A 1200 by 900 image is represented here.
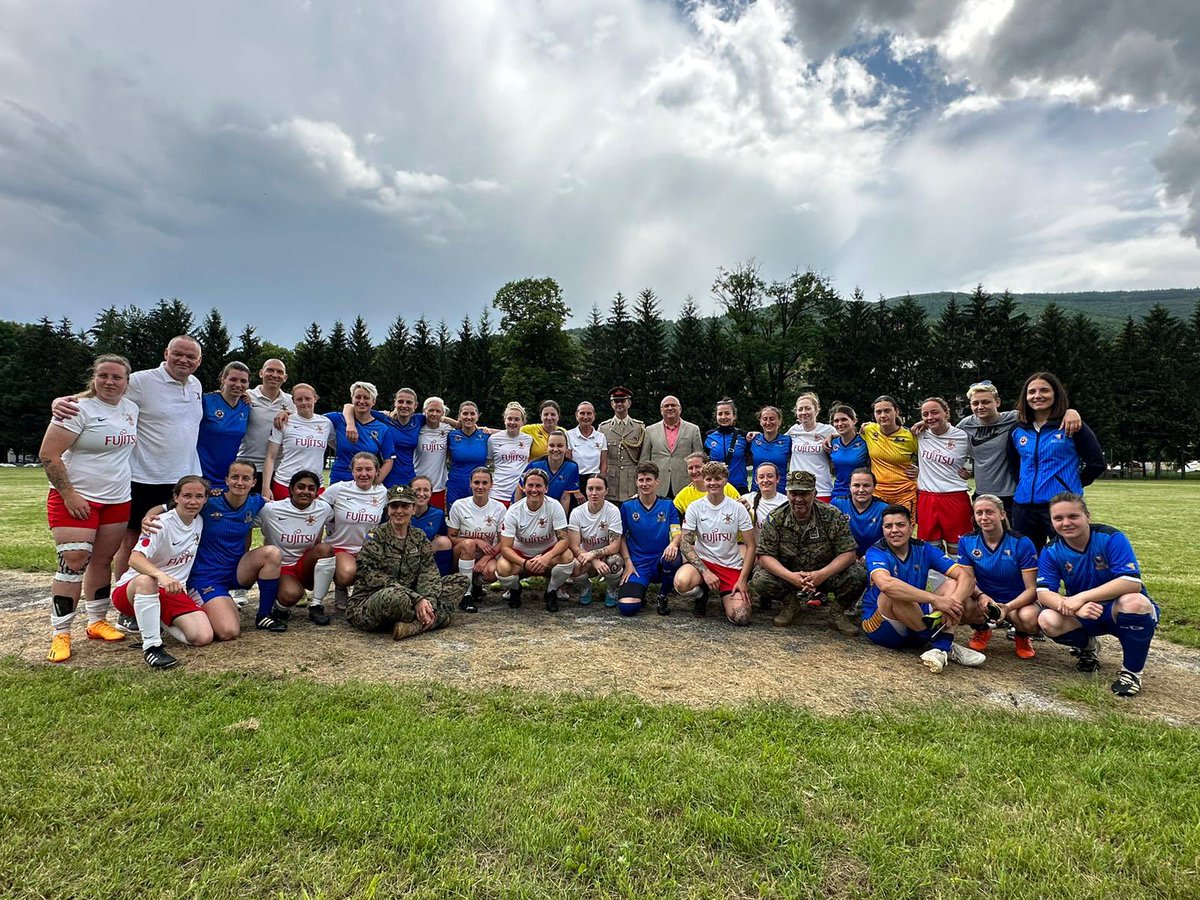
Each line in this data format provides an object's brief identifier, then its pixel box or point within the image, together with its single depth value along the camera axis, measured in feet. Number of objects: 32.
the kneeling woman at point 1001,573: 15.48
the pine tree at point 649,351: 124.06
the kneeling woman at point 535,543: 20.58
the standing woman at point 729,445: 24.64
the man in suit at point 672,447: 25.41
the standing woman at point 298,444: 20.45
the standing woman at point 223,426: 18.54
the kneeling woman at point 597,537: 21.08
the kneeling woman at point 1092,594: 13.35
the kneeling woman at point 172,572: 14.60
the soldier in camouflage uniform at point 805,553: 18.62
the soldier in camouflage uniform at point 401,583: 16.80
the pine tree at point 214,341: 137.59
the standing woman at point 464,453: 23.94
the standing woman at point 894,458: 21.49
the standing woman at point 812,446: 22.61
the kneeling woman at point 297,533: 18.44
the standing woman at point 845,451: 21.59
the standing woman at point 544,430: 24.94
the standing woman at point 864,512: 18.75
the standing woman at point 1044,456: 17.21
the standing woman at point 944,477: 20.33
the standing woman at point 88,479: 14.30
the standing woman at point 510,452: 23.97
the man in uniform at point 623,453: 26.43
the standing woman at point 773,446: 22.99
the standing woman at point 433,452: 23.70
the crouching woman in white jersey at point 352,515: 19.03
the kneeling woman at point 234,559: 16.56
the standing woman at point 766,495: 21.11
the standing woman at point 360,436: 22.08
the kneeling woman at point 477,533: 21.24
